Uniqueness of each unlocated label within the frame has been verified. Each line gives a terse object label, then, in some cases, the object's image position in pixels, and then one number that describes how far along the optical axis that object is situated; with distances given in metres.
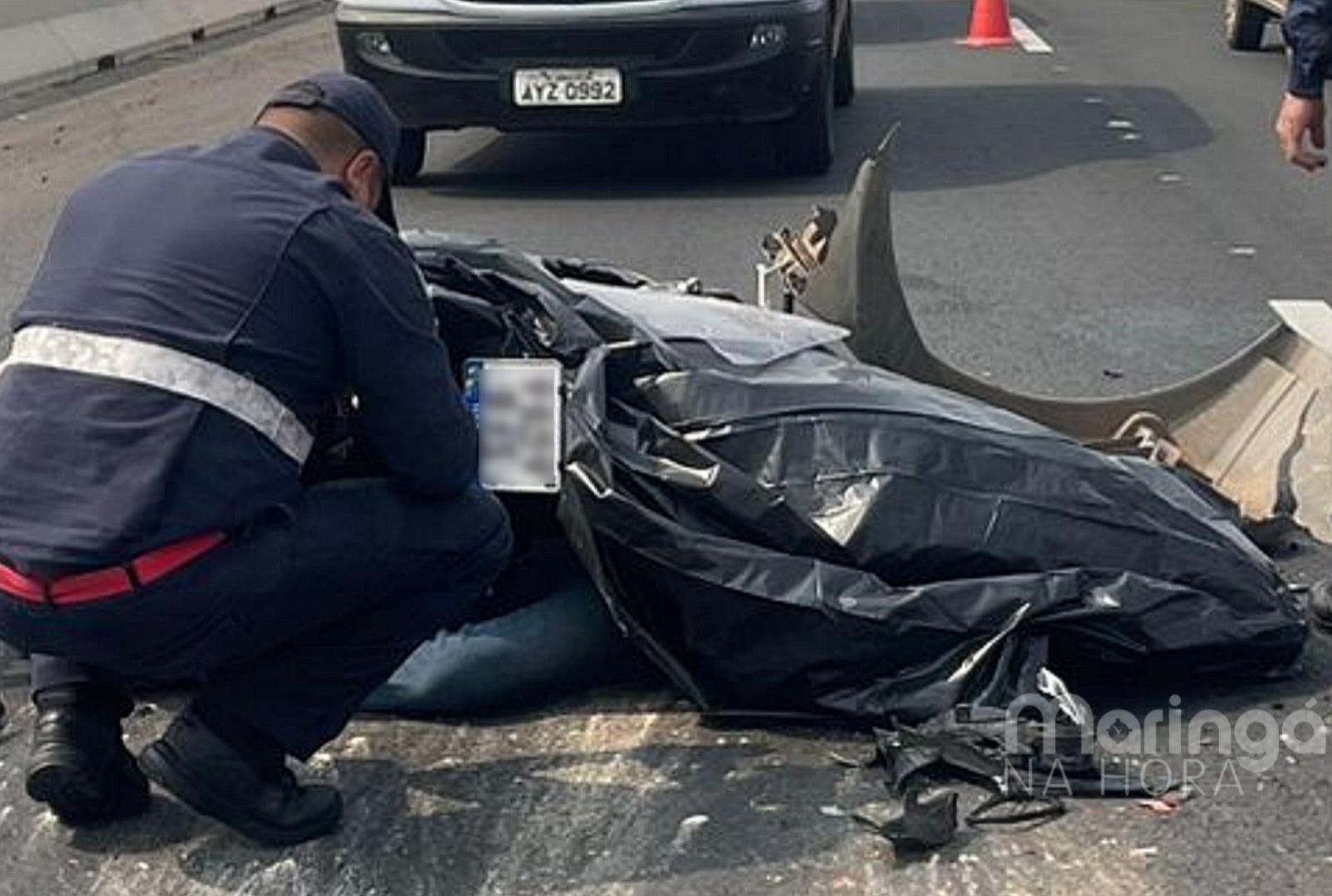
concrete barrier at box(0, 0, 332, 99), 15.27
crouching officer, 3.69
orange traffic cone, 17.22
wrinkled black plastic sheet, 4.26
